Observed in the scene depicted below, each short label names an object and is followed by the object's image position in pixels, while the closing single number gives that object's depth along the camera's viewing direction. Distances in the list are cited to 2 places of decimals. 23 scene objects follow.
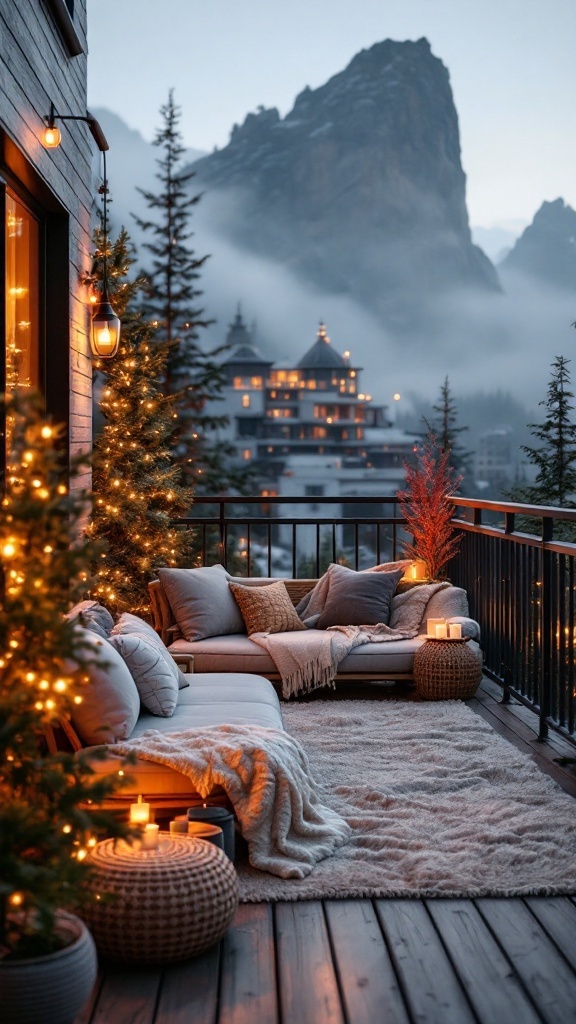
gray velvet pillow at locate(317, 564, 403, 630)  6.22
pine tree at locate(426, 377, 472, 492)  27.47
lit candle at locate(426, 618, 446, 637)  5.76
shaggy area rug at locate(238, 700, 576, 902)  3.08
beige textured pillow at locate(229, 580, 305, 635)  6.05
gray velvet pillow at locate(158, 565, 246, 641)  5.92
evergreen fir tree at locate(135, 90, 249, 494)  22.34
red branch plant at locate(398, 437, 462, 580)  6.81
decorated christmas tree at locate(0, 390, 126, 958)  1.95
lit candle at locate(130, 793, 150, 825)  2.72
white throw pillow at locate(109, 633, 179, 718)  3.75
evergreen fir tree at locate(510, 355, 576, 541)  17.47
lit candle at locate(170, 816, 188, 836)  2.92
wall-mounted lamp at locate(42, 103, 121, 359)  5.69
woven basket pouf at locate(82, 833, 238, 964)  2.50
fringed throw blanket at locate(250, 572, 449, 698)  5.72
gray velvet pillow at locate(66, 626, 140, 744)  3.29
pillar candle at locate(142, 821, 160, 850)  2.66
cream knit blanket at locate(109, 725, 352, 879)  3.23
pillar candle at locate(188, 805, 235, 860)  3.09
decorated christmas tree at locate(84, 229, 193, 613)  7.42
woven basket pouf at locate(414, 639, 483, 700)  5.67
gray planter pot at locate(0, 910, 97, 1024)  1.98
